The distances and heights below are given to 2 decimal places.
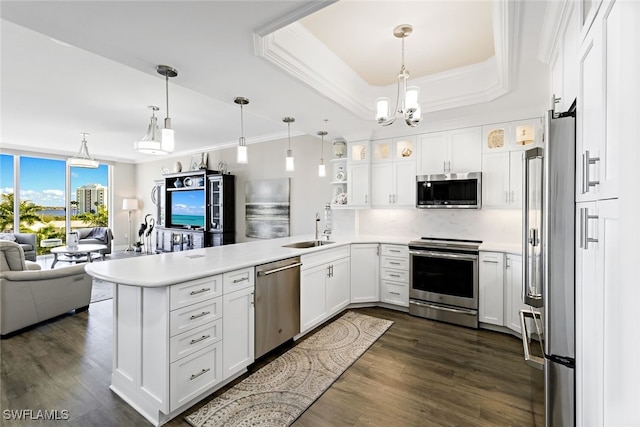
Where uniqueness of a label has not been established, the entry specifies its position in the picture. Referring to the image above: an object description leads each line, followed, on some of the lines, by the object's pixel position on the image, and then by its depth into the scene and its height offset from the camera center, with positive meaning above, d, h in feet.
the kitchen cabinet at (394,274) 12.87 -2.78
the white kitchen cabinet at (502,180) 11.33 +1.24
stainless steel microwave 11.91 +0.87
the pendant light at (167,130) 7.42 +2.04
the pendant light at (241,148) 9.56 +2.04
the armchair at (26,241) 19.53 -2.00
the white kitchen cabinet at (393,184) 13.67 +1.31
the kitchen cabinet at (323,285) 10.36 -2.83
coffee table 18.70 -2.60
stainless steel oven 11.28 -2.73
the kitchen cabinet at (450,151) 12.16 +2.56
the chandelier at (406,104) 7.14 +2.64
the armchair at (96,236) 24.04 -2.04
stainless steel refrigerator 4.25 -0.71
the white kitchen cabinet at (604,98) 2.54 +1.17
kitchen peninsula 6.22 -2.60
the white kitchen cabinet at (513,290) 10.29 -2.78
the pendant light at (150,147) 8.18 +1.79
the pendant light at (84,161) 18.39 +3.19
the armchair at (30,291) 10.15 -2.94
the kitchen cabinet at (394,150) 13.83 +2.96
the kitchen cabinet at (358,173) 14.64 +1.93
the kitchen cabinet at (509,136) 11.13 +2.95
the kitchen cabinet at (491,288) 10.78 -2.83
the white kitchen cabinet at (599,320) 2.74 -1.19
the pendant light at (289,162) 11.21 +1.87
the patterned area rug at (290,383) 6.40 -4.40
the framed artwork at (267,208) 18.45 +0.23
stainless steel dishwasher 8.45 -2.80
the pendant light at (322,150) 13.30 +3.49
